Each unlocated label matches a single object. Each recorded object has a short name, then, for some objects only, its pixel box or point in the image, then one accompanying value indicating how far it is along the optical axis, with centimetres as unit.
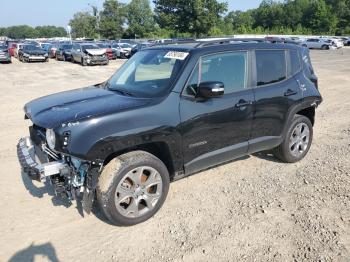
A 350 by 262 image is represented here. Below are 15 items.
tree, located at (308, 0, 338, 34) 8500
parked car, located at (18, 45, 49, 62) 2903
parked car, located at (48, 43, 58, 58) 3359
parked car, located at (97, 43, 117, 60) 2998
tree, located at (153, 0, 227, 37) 5725
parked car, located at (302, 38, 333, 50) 4556
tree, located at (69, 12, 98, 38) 10331
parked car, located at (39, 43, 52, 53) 3649
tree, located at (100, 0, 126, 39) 9562
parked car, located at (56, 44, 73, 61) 2913
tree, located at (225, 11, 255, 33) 11408
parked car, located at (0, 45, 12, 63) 2820
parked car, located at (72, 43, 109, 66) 2481
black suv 365
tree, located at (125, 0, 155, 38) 10019
